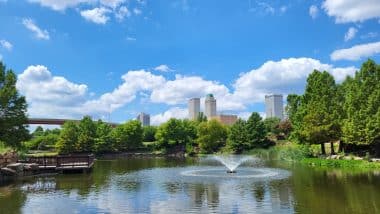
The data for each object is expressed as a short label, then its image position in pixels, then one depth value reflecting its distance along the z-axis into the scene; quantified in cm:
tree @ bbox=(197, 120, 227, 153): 9825
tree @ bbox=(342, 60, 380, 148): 4638
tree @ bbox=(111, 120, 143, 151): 10044
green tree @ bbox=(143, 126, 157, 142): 12756
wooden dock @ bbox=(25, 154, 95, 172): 4212
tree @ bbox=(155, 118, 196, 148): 10418
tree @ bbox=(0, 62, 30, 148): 4149
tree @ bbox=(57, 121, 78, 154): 9069
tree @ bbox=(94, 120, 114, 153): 9331
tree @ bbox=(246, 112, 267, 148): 8988
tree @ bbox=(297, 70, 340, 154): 5506
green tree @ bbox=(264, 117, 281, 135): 9897
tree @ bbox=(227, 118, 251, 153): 9038
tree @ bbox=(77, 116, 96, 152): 9088
